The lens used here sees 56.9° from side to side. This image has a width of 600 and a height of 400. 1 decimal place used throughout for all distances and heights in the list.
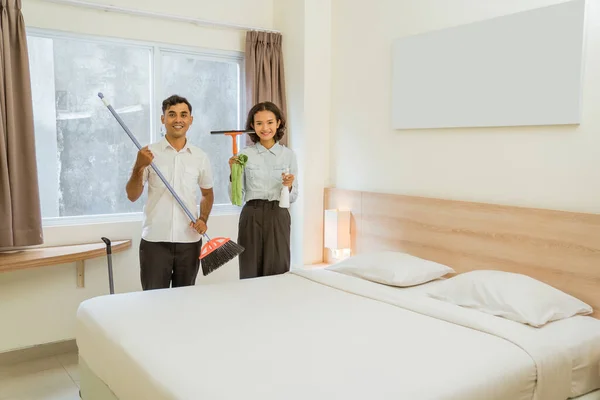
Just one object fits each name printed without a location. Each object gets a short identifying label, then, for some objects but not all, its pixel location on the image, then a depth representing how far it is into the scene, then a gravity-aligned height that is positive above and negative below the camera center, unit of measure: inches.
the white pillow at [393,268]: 118.7 -25.9
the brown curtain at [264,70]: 160.9 +24.1
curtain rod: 134.2 +36.2
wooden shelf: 119.0 -23.0
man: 119.3 -12.1
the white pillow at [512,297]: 94.2 -26.3
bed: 71.0 -28.6
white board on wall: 104.7 +16.9
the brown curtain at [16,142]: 121.6 +2.5
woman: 128.4 -10.7
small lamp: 153.6 -21.7
